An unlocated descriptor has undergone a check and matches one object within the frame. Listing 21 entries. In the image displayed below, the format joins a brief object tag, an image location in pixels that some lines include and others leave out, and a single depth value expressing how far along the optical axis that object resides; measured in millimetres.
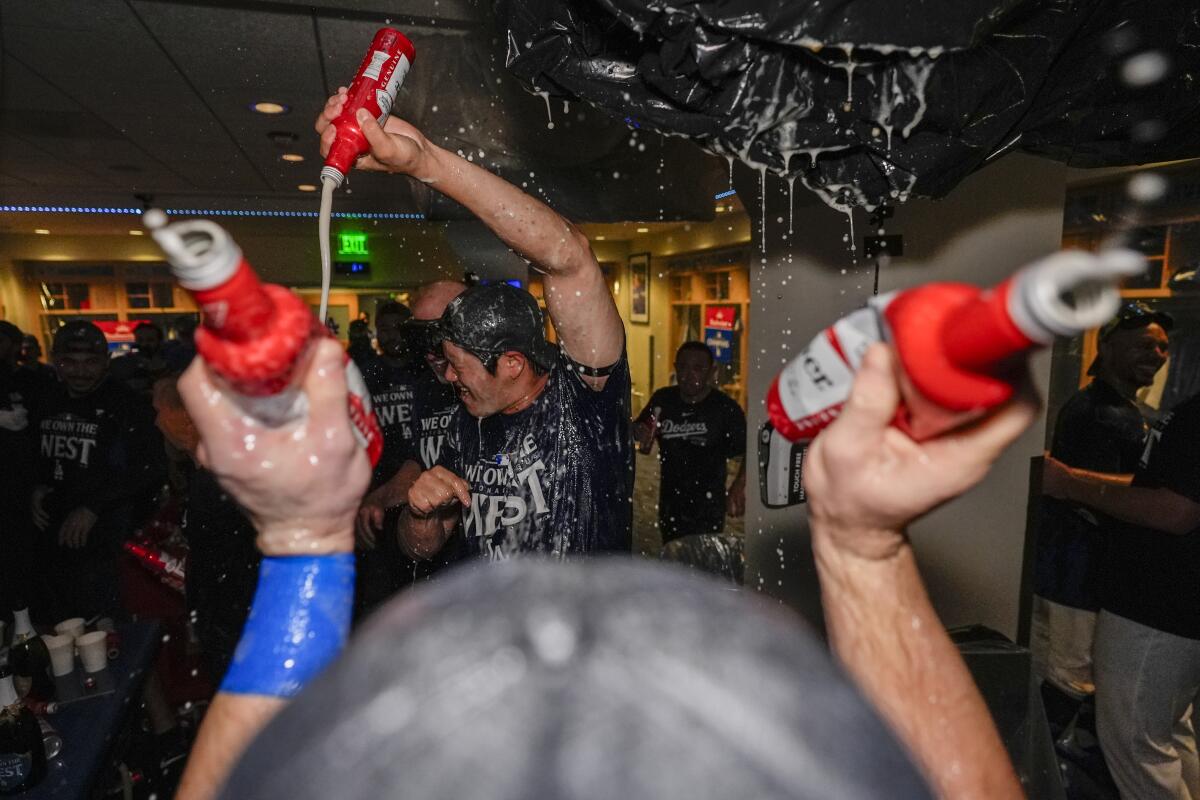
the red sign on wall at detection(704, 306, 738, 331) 10966
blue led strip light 9462
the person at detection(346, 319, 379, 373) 5054
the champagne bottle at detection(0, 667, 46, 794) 1850
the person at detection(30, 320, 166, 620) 4039
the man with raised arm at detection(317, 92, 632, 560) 1881
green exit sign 12223
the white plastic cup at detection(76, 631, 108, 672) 2496
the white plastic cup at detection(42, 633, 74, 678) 2445
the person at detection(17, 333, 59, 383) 5207
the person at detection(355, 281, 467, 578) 3109
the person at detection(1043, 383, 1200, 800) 2559
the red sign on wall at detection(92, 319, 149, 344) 12969
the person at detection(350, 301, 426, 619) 3179
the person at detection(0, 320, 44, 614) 3697
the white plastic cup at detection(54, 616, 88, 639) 2567
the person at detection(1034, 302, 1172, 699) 3359
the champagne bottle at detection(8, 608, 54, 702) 2340
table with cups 1992
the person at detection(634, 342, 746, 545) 4820
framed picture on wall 13250
